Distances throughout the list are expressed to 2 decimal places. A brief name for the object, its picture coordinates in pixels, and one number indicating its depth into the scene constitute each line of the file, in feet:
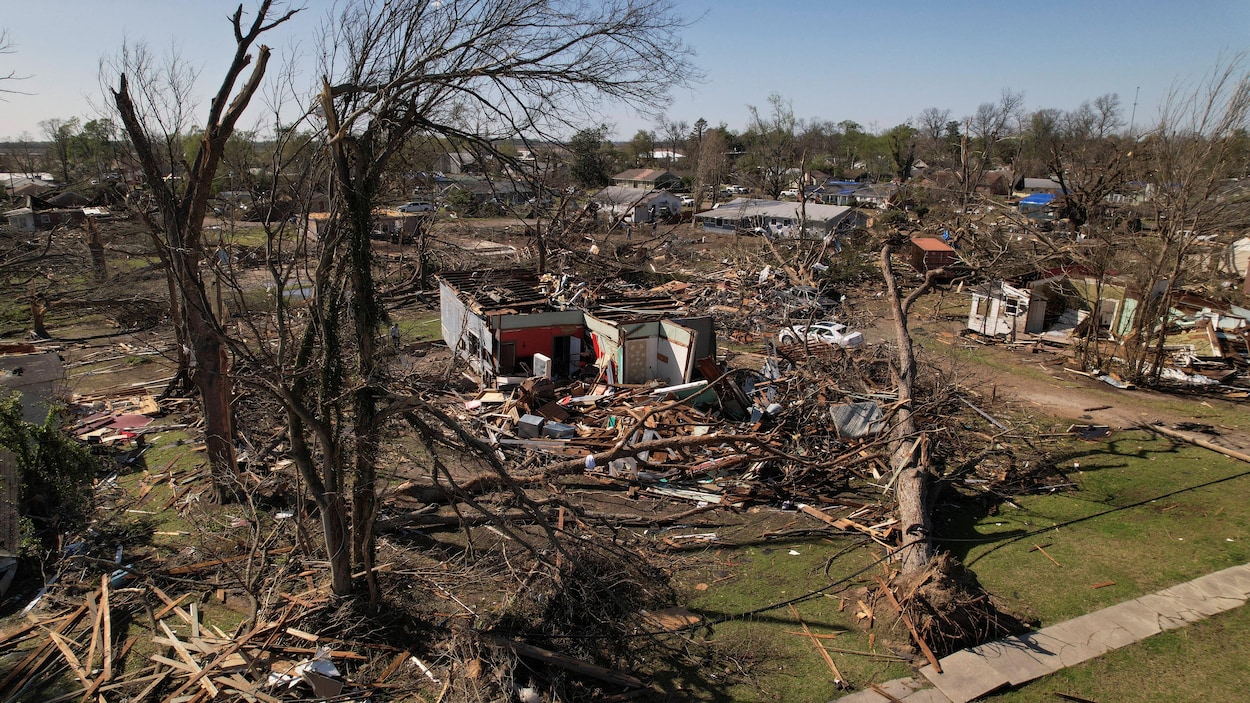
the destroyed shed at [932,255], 102.37
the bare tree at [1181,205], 50.83
